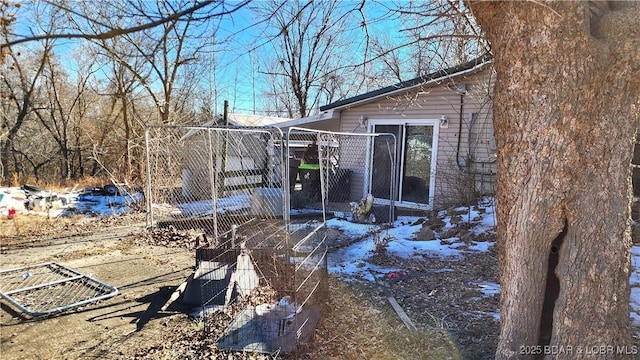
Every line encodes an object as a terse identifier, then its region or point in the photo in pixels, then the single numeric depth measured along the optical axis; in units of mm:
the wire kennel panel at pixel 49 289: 3902
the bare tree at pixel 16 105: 16016
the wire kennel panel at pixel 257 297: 3184
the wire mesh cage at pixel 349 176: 9672
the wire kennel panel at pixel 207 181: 8141
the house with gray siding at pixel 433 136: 8047
